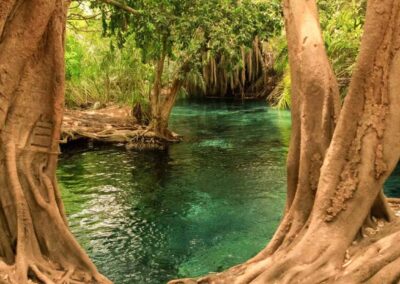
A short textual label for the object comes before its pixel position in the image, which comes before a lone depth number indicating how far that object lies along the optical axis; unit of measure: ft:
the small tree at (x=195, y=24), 38.93
